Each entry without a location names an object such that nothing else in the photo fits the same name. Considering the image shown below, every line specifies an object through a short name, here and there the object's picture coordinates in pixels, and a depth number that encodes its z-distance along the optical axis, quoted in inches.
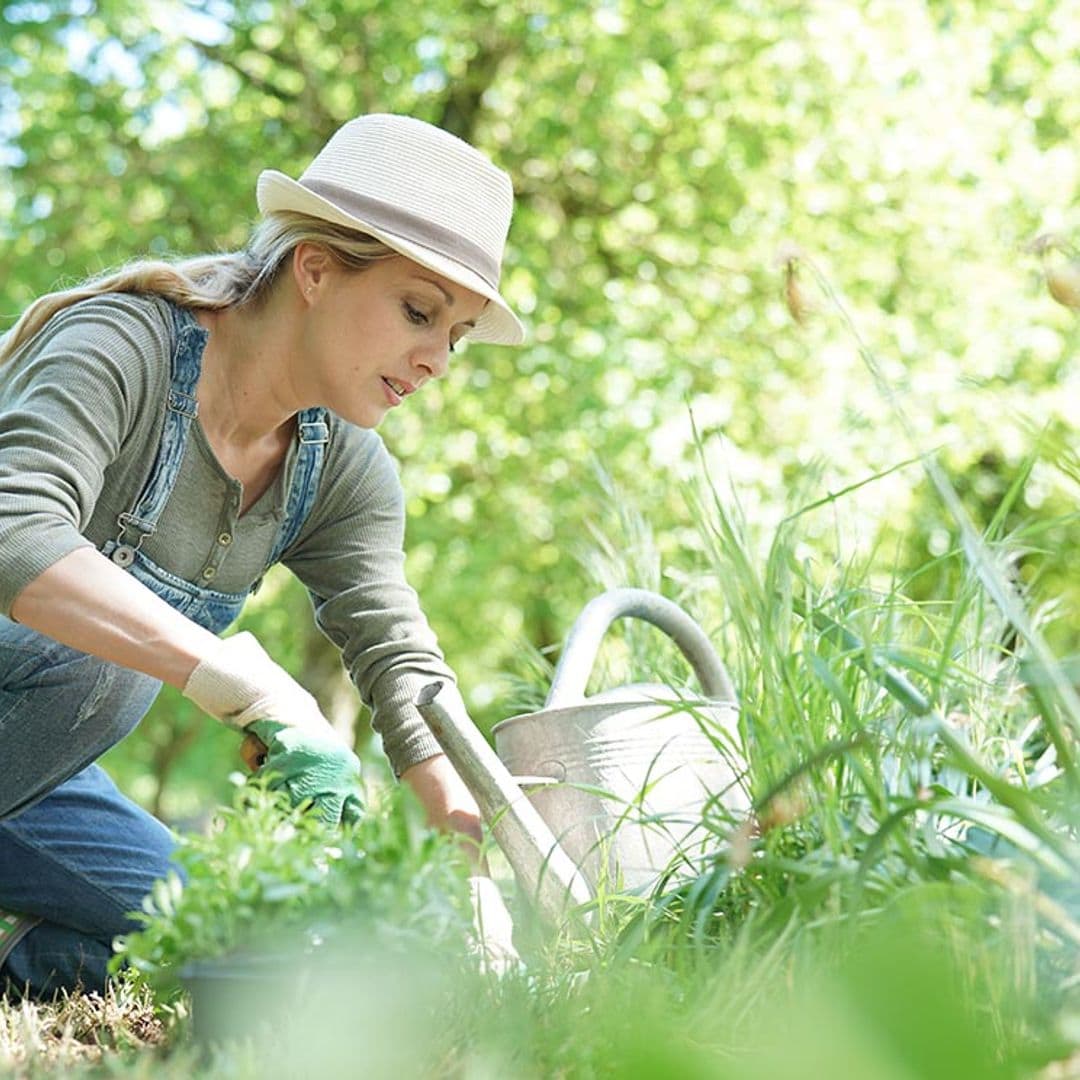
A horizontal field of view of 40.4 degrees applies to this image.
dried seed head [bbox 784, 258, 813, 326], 57.3
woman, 68.2
